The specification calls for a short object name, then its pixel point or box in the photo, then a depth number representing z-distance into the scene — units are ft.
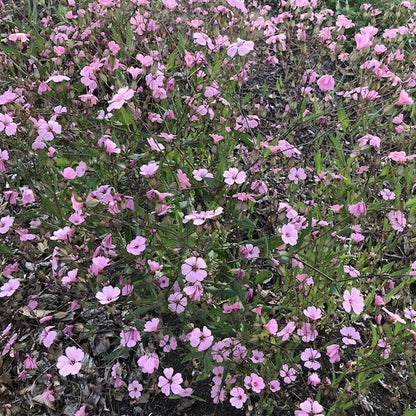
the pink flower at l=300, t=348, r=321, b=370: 1.55
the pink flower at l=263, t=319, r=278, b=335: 1.36
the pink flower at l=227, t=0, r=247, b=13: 1.80
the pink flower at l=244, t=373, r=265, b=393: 1.44
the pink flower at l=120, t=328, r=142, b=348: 1.41
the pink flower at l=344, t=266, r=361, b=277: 1.67
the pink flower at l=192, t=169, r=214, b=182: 1.57
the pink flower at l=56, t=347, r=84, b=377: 1.38
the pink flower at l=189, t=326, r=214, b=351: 1.36
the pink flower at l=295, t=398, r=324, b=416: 1.34
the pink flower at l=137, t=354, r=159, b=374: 1.45
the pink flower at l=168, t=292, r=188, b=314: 1.44
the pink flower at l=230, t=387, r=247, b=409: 1.46
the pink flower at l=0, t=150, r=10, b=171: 1.65
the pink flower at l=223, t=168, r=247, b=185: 1.46
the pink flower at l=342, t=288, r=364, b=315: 1.38
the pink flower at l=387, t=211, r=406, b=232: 1.64
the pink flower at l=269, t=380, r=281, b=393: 1.48
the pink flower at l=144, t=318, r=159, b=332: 1.39
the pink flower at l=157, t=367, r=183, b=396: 1.45
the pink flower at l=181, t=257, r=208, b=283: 1.34
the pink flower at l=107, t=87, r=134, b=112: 1.46
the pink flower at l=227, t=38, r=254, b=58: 1.61
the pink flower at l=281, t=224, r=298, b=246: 1.46
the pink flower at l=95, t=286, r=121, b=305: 1.37
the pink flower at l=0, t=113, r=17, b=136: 1.64
